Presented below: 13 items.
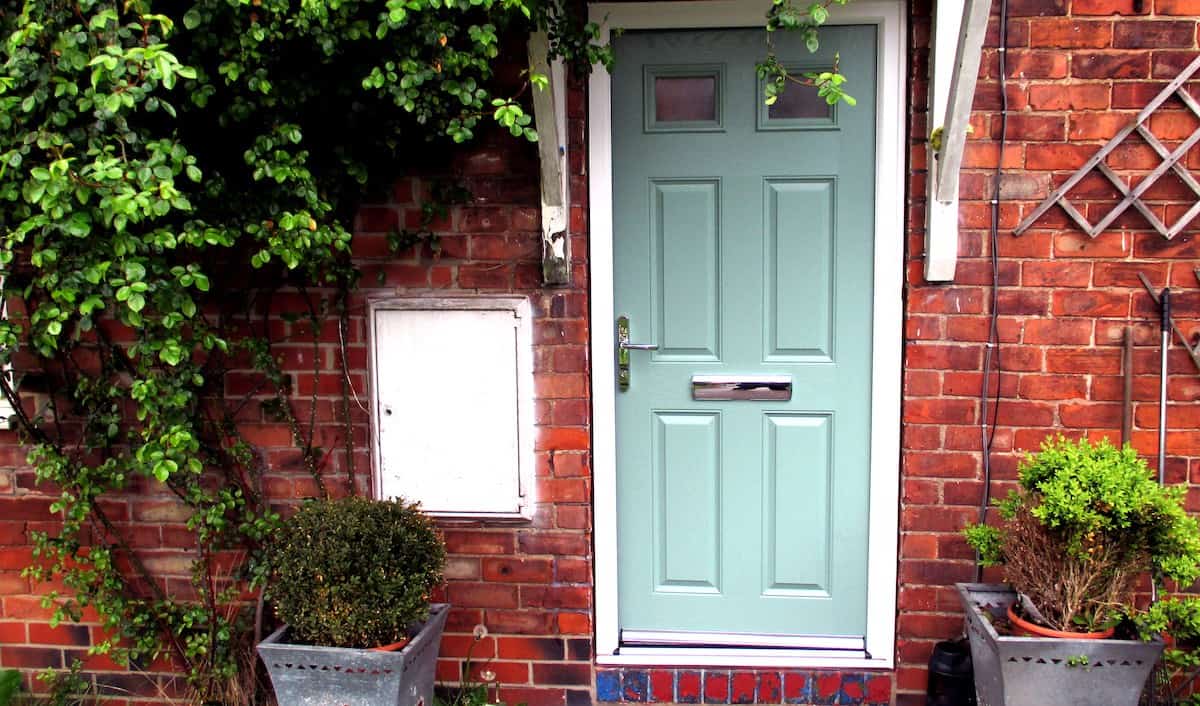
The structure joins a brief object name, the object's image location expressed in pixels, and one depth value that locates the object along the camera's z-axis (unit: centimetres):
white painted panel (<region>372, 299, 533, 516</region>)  299
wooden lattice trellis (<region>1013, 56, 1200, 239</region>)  271
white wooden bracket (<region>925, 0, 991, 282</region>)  255
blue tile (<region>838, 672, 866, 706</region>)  305
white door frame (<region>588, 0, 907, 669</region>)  288
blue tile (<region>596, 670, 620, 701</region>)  312
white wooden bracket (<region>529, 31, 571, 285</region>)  266
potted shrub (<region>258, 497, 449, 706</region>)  252
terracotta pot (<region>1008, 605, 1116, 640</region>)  243
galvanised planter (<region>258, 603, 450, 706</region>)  253
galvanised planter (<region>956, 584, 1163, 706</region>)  239
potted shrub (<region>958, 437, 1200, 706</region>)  234
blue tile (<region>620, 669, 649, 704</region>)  311
